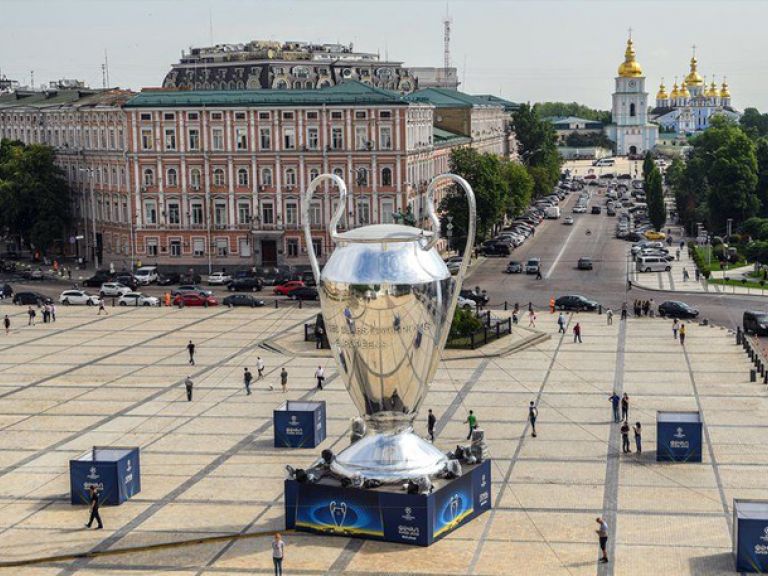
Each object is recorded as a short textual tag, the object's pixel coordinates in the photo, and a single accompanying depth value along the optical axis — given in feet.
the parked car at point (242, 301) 237.66
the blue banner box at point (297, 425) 132.46
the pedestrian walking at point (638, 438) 130.17
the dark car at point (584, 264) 292.65
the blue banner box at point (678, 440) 126.31
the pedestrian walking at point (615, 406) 144.56
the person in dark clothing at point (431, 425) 137.52
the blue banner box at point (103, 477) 114.83
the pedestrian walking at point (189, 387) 156.97
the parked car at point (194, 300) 240.73
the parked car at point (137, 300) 242.78
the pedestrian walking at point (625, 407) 140.56
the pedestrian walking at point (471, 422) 136.98
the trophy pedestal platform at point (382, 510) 104.01
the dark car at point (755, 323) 206.28
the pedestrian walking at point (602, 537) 99.88
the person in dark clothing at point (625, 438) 130.52
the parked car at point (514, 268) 286.46
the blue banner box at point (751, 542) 97.14
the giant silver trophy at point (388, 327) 104.53
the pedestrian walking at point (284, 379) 162.07
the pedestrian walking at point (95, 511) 108.58
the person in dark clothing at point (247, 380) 161.07
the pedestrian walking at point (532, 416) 139.13
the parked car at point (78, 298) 245.24
